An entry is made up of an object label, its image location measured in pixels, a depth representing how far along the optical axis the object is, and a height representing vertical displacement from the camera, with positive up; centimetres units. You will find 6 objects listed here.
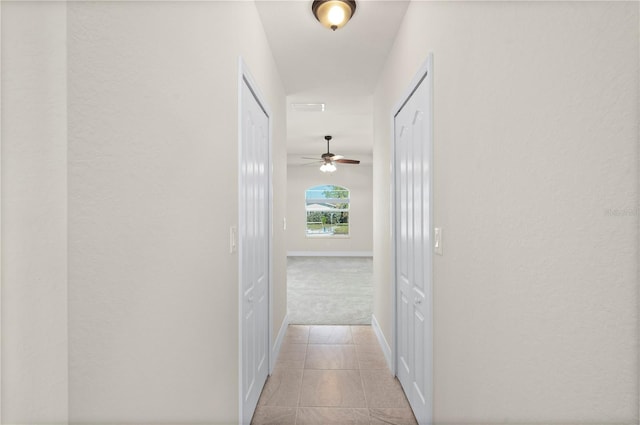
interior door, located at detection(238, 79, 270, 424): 185 -22
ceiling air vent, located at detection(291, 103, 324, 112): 418 +138
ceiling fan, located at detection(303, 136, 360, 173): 655 +110
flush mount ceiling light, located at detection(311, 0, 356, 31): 195 +123
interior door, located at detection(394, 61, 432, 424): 173 -21
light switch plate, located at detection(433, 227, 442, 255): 156 -14
